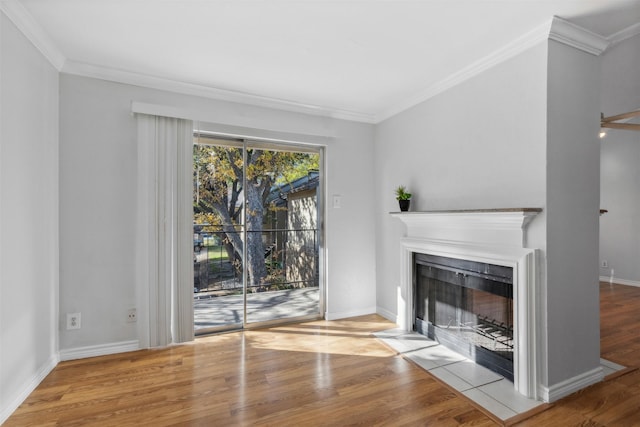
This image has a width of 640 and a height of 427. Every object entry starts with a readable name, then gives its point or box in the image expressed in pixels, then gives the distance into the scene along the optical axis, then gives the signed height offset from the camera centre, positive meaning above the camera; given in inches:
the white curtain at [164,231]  110.7 -6.1
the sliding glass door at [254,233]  129.8 -8.6
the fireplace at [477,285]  81.7 -24.0
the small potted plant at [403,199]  126.3 +5.2
